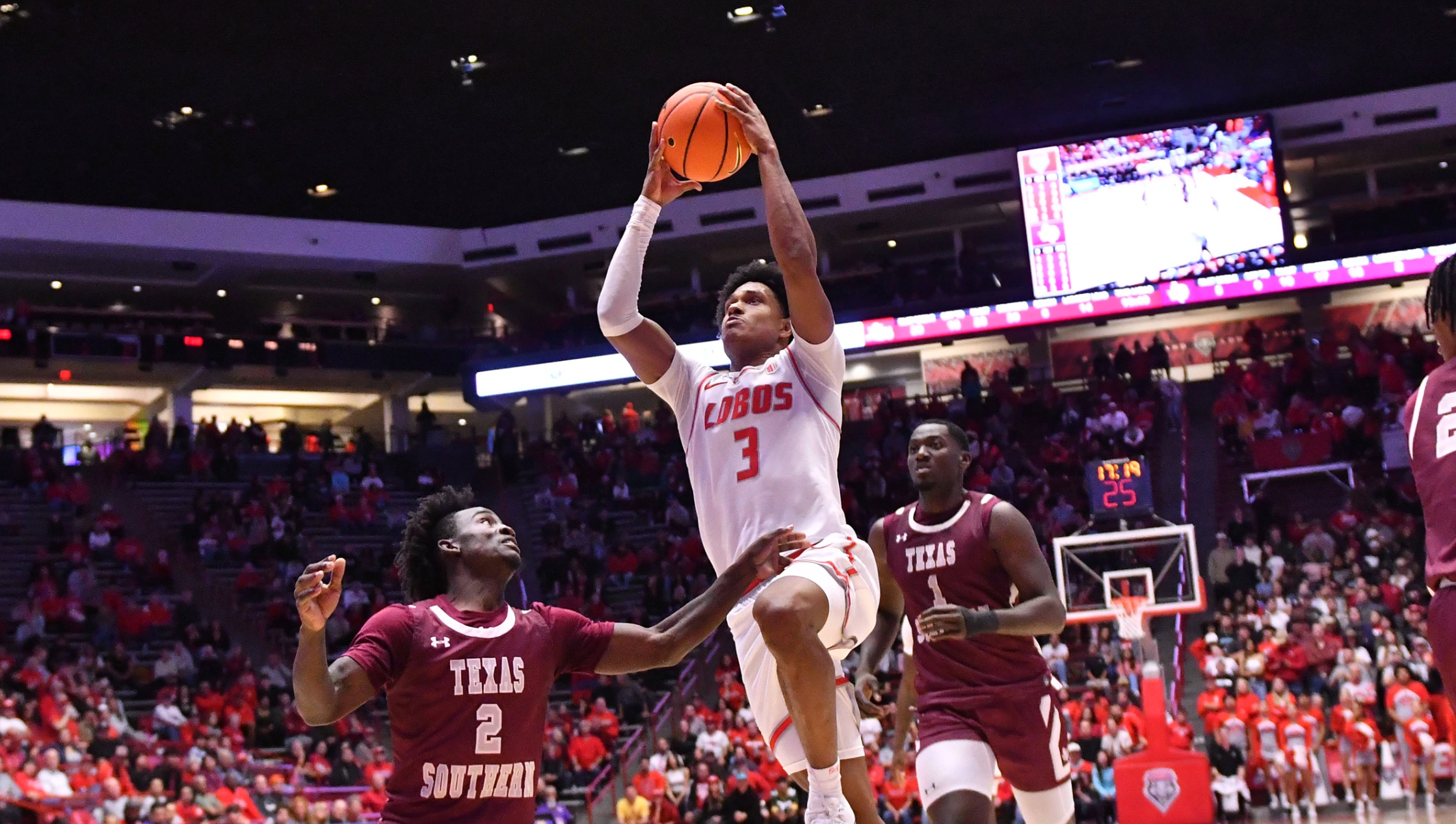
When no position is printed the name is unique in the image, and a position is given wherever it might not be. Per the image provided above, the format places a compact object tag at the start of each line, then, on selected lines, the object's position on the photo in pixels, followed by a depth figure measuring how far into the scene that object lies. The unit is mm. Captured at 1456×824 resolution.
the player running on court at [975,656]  5906
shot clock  18406
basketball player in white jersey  4805
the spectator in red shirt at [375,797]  15102
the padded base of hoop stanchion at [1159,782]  13938
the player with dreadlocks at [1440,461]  3859
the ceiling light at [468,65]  21297
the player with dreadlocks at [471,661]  4348
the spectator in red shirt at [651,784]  16062
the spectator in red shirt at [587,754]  17188
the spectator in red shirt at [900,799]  14523
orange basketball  5504
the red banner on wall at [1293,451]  21469
